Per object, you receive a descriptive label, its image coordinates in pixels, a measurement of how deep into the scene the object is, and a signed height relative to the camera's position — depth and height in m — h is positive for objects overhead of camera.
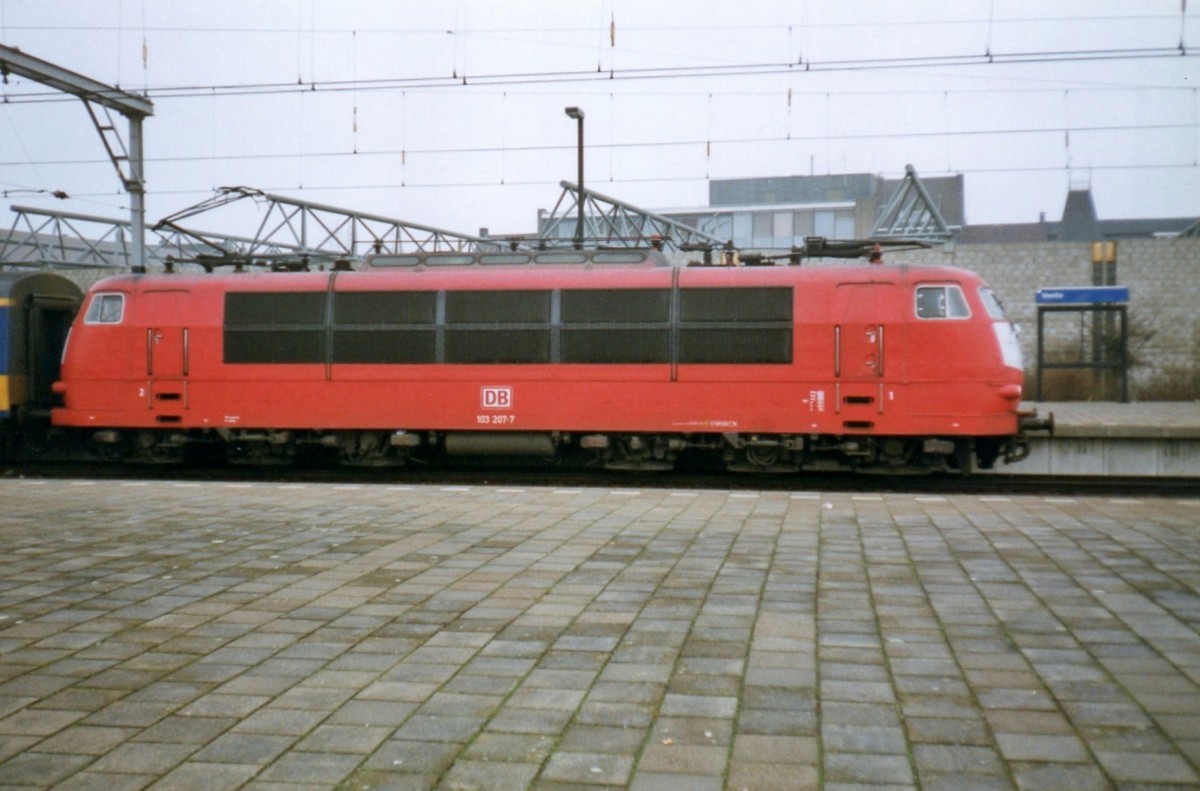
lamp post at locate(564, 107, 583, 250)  23.61 +6.14
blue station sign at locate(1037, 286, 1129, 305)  22.09 +2.19
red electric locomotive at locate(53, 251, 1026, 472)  14.34 +0.50
